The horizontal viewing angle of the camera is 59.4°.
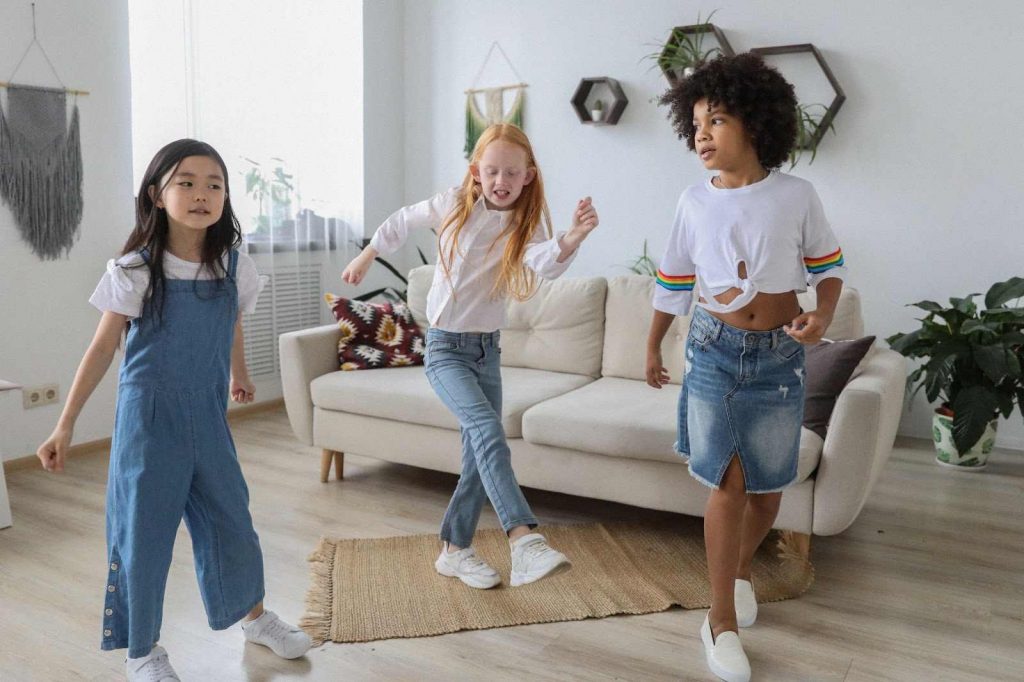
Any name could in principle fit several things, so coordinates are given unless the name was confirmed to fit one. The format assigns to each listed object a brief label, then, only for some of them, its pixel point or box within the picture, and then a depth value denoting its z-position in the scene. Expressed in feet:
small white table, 9.02
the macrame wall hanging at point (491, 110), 15.57
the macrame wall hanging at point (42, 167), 10.59
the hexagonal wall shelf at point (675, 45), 13.52
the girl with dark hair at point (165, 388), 5.69
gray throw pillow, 8.35
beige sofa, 7.95
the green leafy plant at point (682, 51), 13.73
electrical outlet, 11.14
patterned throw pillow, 10.99
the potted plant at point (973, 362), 10.92
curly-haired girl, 6.04
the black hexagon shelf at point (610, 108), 14.37
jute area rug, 7.27
